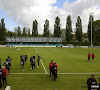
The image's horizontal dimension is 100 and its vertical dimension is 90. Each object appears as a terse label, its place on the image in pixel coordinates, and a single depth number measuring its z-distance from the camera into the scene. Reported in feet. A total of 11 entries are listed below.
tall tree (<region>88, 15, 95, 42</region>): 238.44
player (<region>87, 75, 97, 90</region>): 21.54
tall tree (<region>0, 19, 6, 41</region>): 268.17
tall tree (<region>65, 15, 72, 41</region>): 266.30
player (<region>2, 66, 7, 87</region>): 28.53
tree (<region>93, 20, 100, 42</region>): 273.11
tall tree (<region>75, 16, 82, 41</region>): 257.55
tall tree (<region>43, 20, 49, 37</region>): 293.23
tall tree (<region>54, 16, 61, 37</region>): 278.26
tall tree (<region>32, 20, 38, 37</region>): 298.15
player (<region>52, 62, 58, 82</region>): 32.45
